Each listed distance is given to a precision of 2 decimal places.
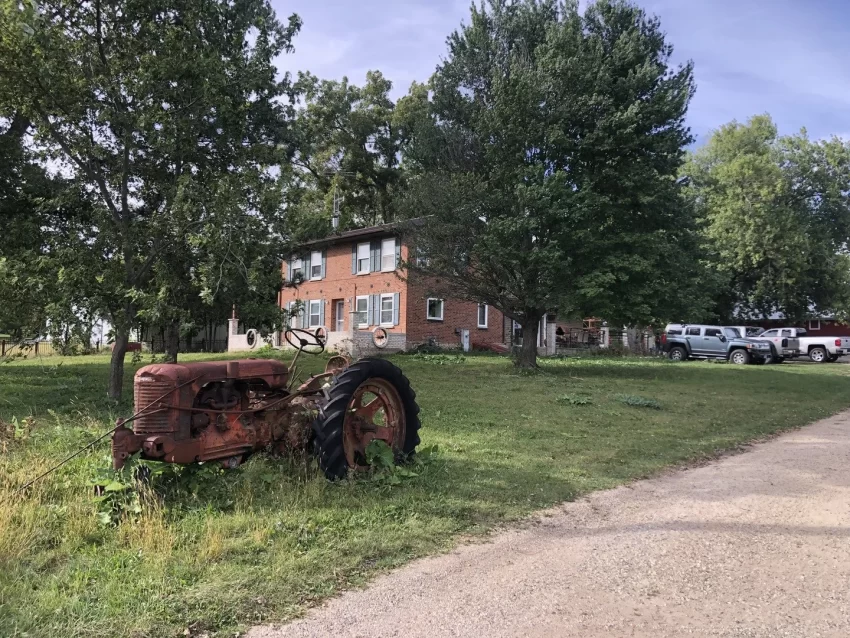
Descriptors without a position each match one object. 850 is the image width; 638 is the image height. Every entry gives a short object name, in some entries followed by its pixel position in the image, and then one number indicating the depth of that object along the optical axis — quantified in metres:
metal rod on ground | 4.82
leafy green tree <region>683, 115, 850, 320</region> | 40.31
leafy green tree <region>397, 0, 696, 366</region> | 16.70
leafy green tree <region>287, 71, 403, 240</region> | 38.16
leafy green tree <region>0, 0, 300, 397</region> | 9.45
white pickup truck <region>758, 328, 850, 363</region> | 31.80
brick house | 27.72
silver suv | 29.39
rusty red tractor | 4.92
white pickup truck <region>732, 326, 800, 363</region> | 30.06
